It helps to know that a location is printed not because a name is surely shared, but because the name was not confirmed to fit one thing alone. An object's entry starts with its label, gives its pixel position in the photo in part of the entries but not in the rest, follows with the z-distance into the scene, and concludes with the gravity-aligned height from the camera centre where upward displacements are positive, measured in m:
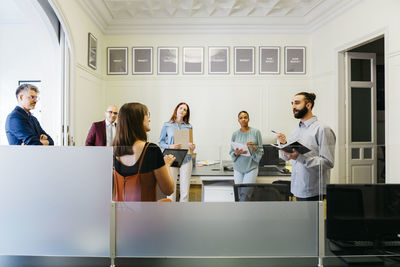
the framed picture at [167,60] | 5.13 +1.50
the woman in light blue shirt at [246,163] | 1.78 -0.21
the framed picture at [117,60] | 5.13 +1.50
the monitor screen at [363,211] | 1.74 -0.53
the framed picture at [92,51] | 4.32 +1.45
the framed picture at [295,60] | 5.12 +1.52
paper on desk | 1.79 -0.20
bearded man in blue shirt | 1.75 -0.24
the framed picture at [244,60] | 5.11 +1.51
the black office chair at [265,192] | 1.75 -0.40
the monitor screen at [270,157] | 1.78 -0.16
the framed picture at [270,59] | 5.11 +1.53
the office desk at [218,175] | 1.76 -0.29
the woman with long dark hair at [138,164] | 1.69 -0.21
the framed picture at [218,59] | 5.13 +1.53
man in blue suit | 2.25 +0.09
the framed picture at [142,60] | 5.14 +1.50
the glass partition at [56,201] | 1.76 -0.48
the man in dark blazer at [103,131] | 2.89 +0.03
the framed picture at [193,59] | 5.13 +1.53
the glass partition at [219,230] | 1.73 -0.66
